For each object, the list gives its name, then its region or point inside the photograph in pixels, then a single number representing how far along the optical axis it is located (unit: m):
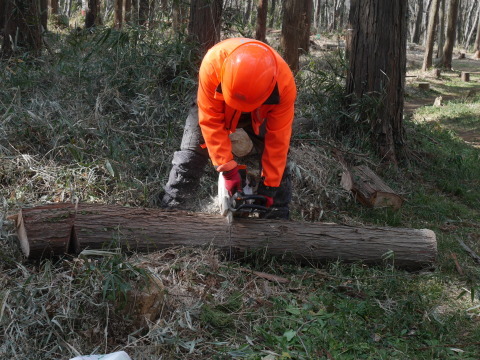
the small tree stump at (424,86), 13.88
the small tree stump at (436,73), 16.28
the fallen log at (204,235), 3.23
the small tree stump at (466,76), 16.56
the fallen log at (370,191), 5.14
